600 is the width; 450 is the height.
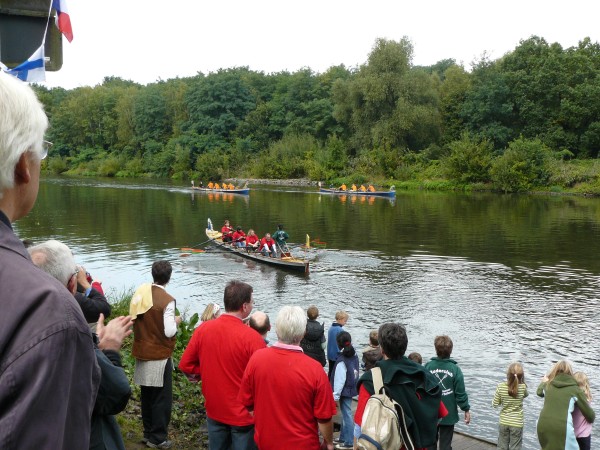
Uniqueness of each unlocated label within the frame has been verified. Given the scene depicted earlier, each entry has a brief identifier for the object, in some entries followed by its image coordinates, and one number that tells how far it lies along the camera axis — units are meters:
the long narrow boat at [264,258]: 21.75
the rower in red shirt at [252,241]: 25.06
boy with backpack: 4.18
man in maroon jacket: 1.16
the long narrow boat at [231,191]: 57.00
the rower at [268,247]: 23.82
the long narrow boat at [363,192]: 53.99
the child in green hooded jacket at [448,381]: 6.33
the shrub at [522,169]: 56.56
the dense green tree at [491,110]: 65.44
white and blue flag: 4.65
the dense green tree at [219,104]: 92.62
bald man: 5.74
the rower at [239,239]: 26.02
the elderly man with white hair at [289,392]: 4.29
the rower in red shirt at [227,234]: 26.88
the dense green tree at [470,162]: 59.84
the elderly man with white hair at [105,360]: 2.97
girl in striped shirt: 6.89
